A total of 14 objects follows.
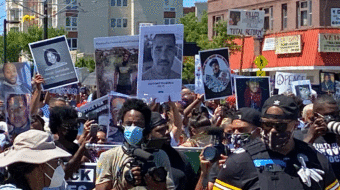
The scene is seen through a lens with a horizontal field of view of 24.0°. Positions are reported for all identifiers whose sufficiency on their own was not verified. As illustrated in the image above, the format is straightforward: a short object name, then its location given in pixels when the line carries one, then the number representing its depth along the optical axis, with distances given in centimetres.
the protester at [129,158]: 476
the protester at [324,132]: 656
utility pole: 3454
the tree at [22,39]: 6484
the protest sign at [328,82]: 1567
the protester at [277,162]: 498
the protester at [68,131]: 641
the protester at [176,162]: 613
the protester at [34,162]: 425
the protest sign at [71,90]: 1546
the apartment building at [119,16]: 8756
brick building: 4250
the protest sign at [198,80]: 1219
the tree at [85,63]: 6739
